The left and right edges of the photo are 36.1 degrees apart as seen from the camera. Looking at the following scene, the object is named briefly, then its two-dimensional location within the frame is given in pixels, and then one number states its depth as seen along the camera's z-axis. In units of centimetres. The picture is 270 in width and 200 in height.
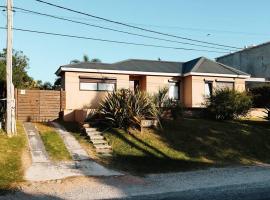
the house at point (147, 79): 2759
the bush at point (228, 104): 2488
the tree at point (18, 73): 3216
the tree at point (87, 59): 5004
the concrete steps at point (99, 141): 1761
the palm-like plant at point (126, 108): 2044
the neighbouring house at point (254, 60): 4150
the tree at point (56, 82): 3672
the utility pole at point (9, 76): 1900
